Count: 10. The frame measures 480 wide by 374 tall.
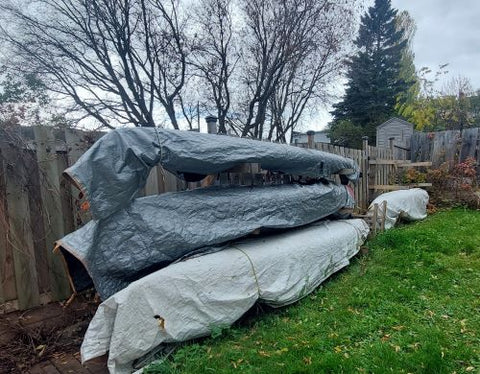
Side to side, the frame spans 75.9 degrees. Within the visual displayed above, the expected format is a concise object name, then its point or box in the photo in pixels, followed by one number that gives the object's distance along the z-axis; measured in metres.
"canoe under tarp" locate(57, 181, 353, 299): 2.31
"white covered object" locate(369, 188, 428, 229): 5.79
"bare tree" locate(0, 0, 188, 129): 8.02
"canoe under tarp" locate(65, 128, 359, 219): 2.21
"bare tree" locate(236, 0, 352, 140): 9.13
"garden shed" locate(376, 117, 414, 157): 17.11
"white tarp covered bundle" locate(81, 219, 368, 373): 1.96
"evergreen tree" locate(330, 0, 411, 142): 22.30
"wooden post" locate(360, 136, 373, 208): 7.20
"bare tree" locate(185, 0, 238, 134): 9.15
